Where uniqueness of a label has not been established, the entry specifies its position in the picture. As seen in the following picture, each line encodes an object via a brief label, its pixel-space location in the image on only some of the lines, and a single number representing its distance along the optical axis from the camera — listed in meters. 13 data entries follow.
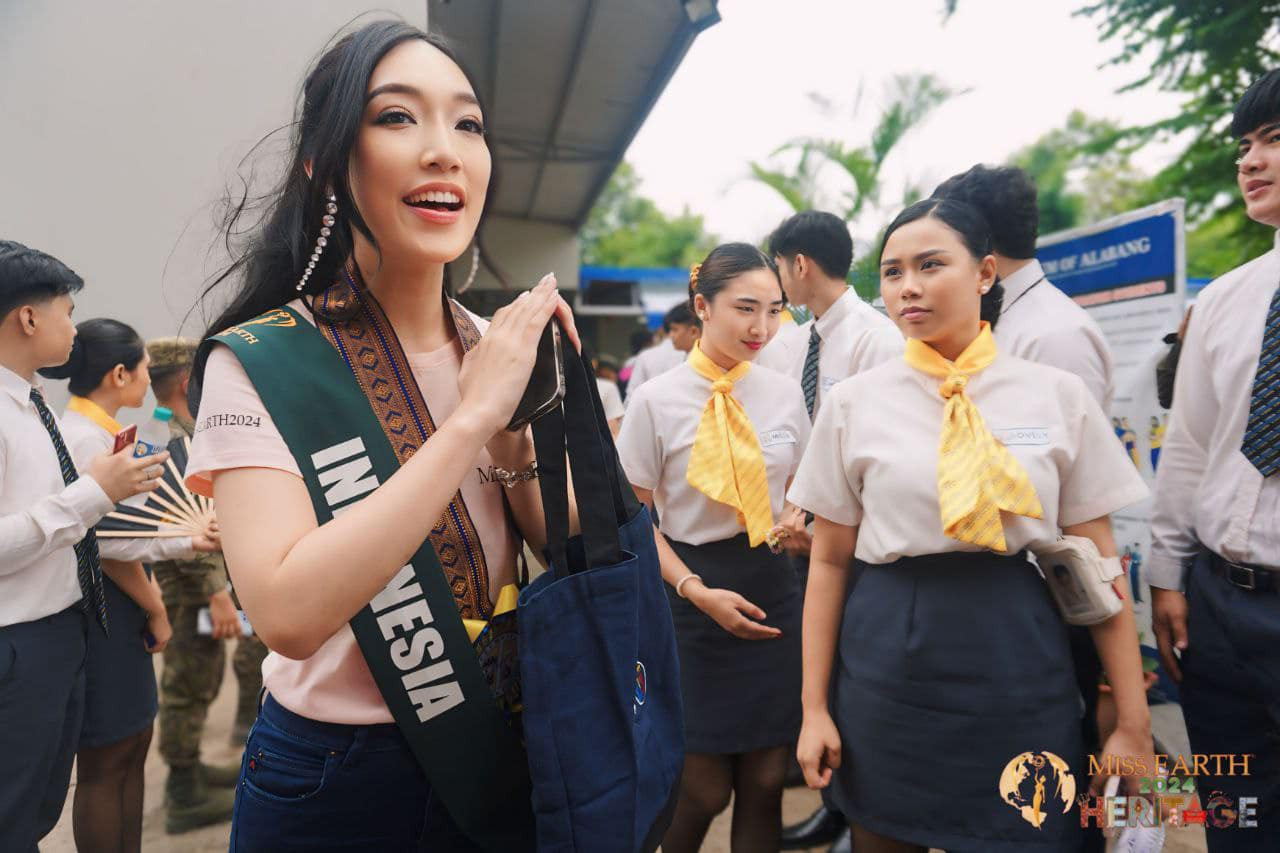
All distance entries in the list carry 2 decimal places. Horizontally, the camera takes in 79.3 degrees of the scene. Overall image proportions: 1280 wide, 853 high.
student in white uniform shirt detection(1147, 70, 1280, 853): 1.90
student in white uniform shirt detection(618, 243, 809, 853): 2.48
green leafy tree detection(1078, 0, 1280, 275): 6.64
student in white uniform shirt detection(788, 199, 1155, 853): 1.68
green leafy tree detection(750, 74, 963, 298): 7.50
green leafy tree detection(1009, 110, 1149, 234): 30.03
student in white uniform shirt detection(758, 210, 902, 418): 3.07
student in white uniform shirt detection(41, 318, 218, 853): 2.59
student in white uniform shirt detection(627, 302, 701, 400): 5.77
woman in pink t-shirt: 0.92
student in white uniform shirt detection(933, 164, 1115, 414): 2.32
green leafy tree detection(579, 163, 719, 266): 39.69
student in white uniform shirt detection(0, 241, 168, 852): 1.99
